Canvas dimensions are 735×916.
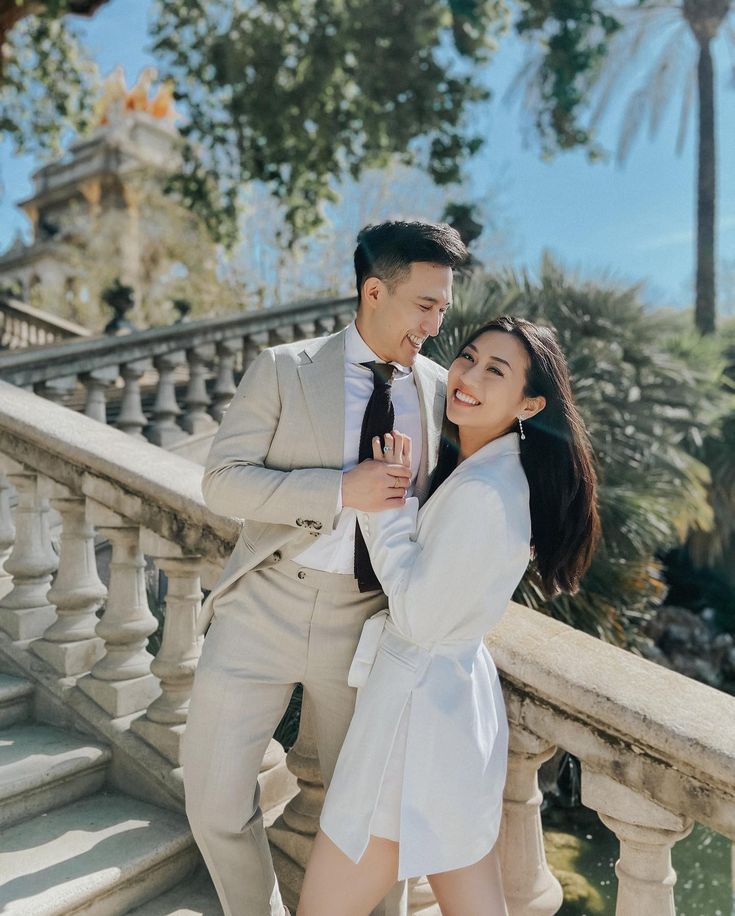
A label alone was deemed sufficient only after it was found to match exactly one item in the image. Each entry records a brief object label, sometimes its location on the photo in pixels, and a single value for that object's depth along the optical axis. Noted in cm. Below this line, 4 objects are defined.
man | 200
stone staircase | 223
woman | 172
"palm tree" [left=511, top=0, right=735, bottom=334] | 1493
